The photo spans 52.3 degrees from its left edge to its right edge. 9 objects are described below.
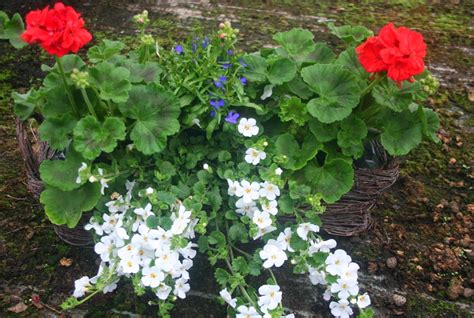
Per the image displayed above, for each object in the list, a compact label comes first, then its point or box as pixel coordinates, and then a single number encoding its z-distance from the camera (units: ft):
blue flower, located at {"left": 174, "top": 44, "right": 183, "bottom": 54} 1.97
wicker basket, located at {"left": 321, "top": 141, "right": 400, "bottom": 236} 2.01
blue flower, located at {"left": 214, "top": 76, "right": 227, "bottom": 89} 1.91
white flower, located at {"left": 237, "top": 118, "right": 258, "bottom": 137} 1.87
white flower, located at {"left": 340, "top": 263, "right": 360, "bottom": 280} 1.81
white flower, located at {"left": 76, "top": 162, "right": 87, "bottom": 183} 1.73
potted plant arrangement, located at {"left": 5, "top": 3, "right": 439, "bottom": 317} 1.75
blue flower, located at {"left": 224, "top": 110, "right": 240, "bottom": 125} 1.86
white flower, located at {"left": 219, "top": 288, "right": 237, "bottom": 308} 1.76
